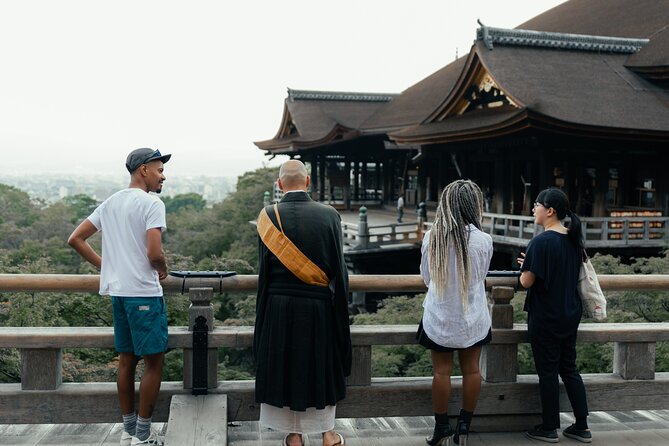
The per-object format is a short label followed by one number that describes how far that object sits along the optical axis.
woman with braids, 3.53
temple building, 14.52
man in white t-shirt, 3.38
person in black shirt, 3.75
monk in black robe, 3.40
